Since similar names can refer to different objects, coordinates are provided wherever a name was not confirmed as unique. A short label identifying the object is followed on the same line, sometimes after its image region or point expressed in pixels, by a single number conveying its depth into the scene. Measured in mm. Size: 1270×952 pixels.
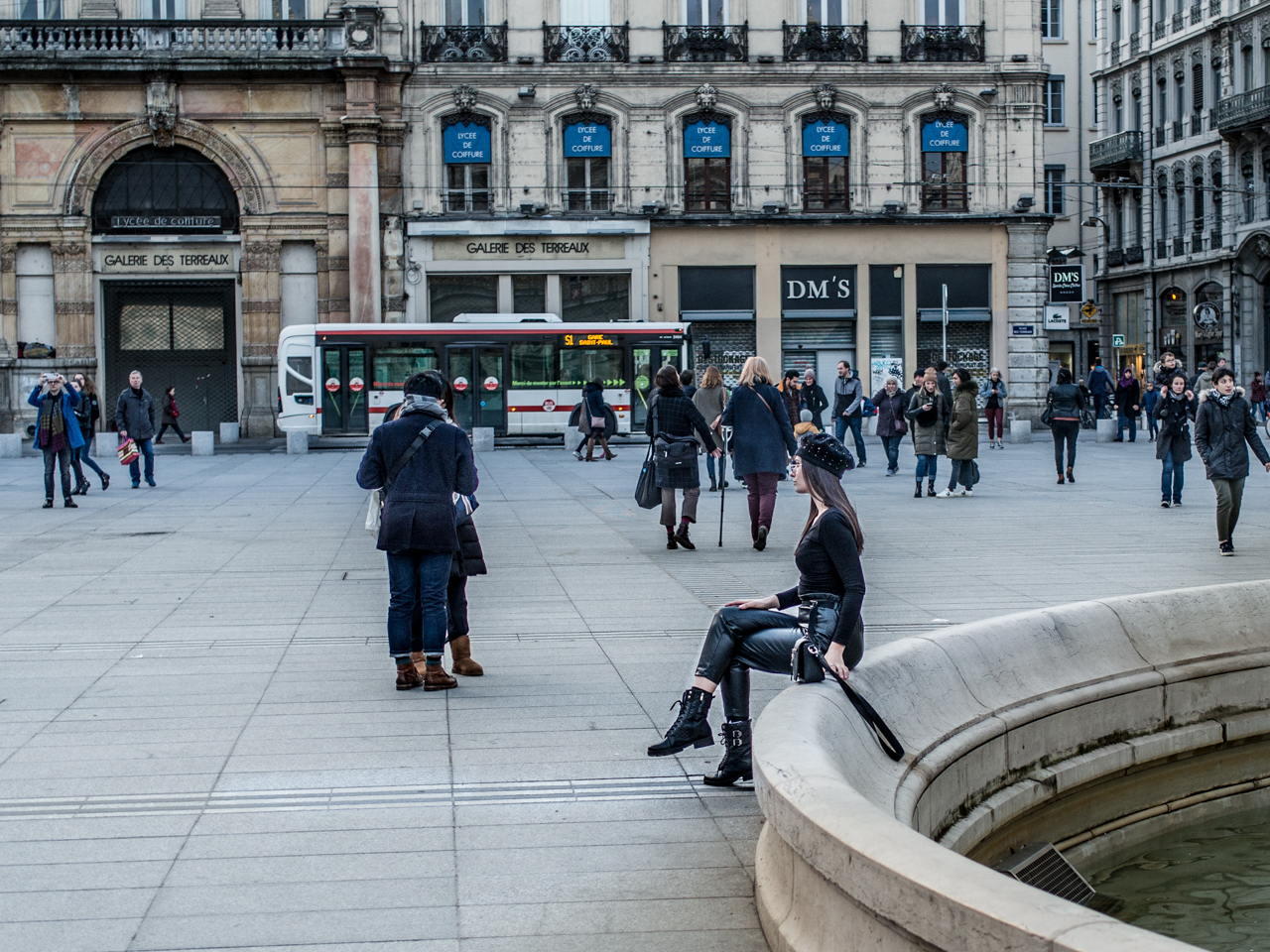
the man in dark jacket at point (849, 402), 25125
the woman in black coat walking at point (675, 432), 13617
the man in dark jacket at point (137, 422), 21844
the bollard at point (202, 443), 31391
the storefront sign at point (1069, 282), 38188
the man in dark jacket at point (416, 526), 7598
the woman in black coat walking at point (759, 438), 13906
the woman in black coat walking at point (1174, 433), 16625
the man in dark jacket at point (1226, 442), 12789
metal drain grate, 5402
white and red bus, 34438
